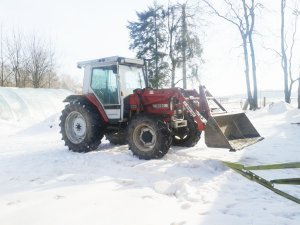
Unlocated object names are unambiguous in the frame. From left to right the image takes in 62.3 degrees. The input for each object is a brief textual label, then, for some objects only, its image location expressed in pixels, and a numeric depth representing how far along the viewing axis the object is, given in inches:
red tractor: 205.0
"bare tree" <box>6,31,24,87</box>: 952.3
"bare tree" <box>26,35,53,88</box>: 986.4
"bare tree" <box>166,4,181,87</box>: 766.0
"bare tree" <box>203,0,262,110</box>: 694.8
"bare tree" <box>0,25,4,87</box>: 919.2
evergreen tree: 775.4
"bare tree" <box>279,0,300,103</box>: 710.2
